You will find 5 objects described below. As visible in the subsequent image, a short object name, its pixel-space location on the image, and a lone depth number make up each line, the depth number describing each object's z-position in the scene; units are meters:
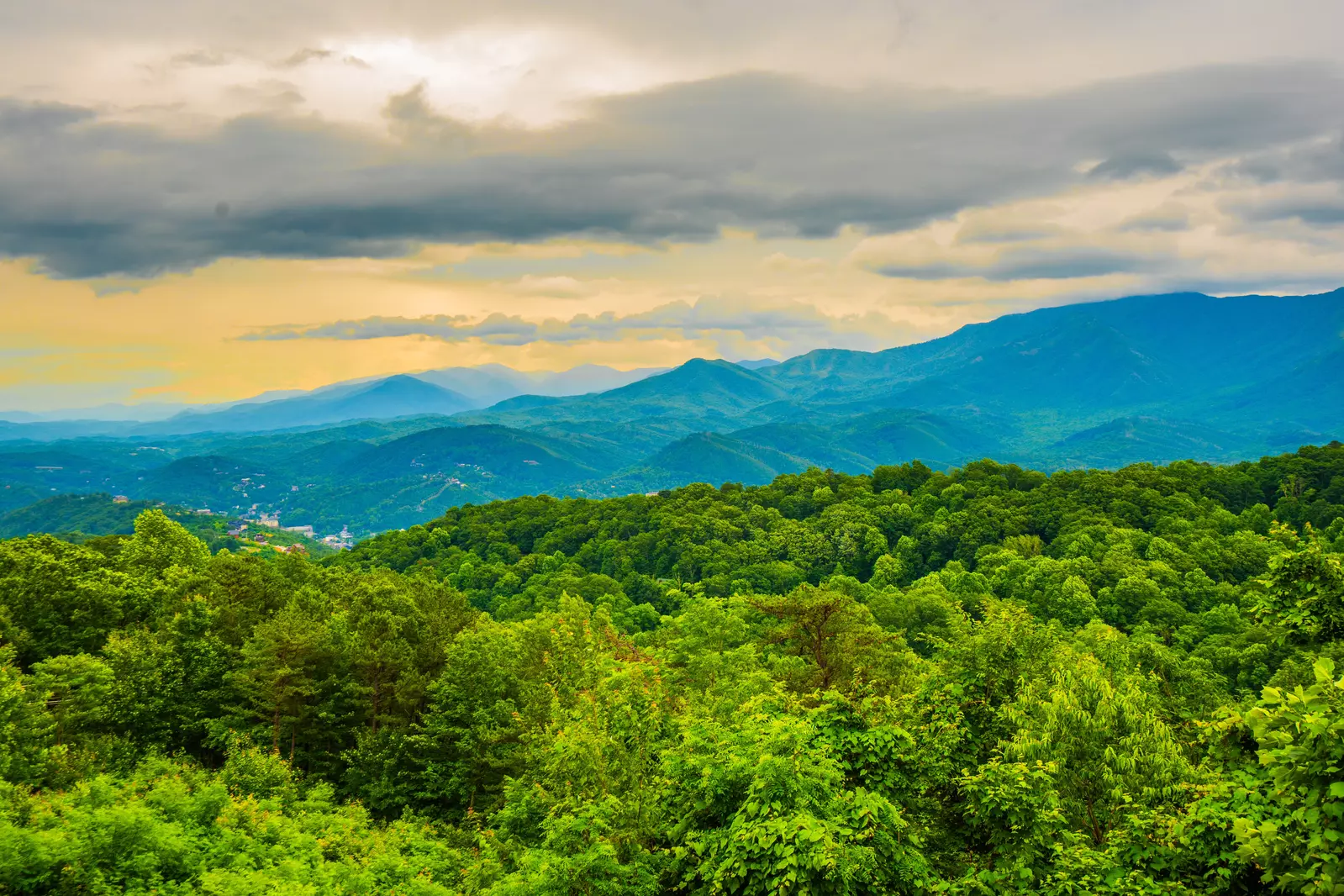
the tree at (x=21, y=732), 26.00
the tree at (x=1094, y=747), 20.02
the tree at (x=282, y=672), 35.16
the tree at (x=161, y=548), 54.41
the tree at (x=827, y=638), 39.91
